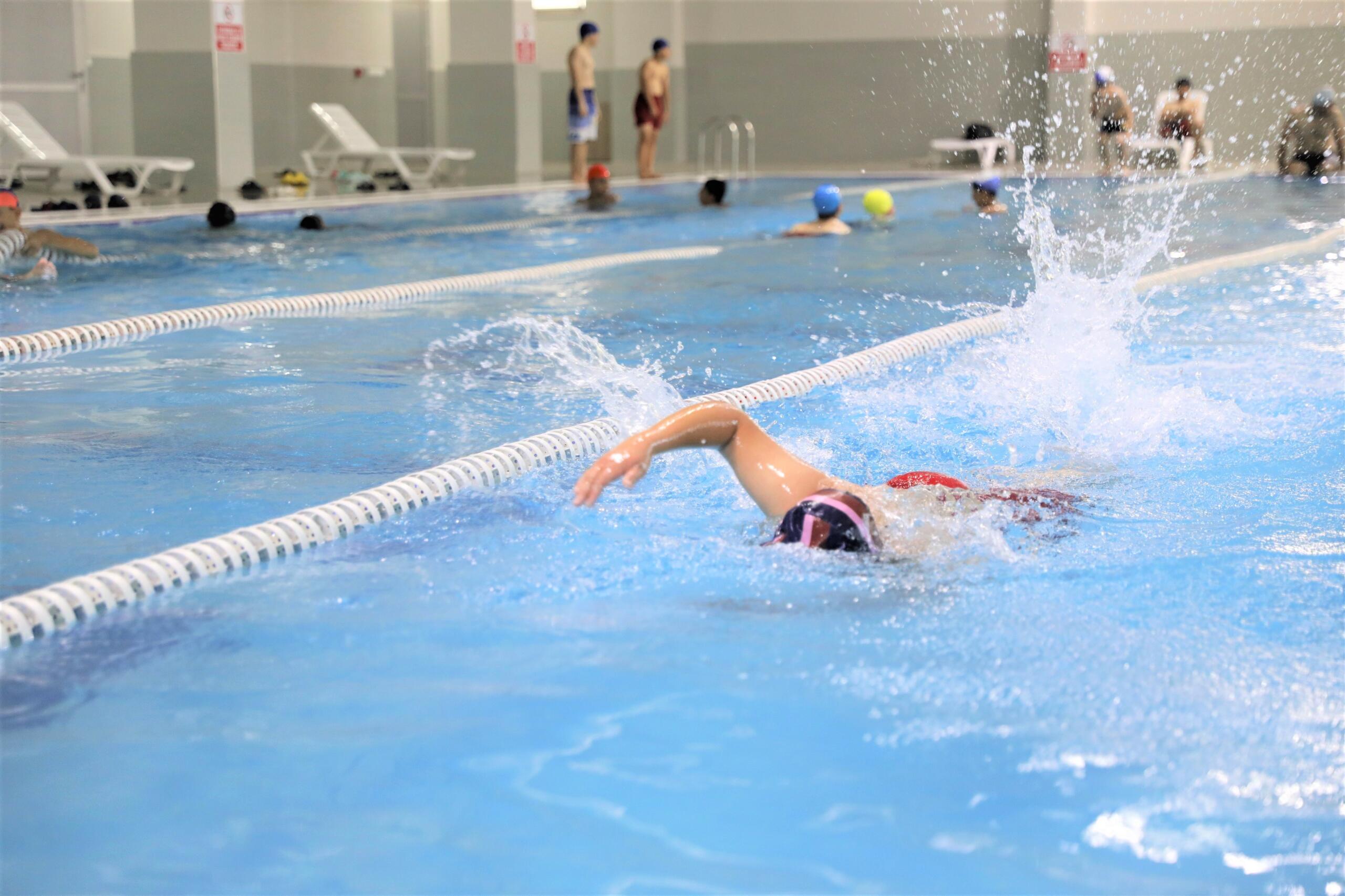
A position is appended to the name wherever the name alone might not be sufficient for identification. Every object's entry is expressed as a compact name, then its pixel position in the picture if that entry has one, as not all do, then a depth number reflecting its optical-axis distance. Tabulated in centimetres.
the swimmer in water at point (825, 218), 1091
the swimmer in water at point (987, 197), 1164
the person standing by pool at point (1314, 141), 1483
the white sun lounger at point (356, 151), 1505
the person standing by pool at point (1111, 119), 1702
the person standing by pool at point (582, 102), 1557
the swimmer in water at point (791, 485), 287
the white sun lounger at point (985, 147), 1783
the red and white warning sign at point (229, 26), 1315
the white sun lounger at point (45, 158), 1177
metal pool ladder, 1898
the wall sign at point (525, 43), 1612
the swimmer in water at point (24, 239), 840
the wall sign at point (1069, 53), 1908
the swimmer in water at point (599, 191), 1302
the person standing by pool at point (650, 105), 1719
